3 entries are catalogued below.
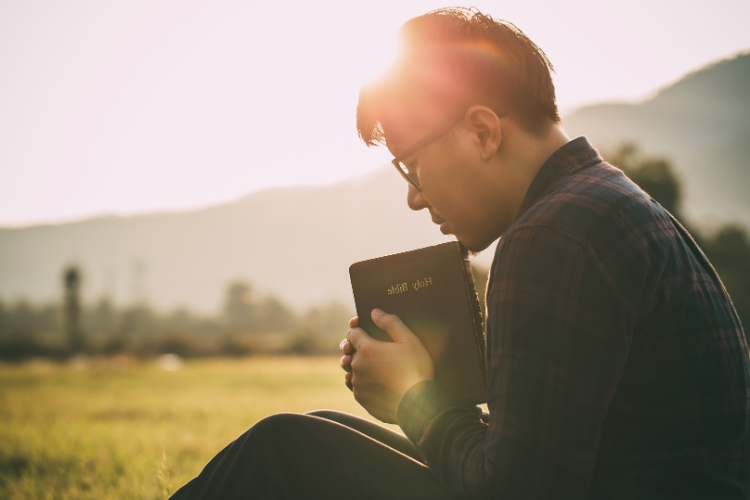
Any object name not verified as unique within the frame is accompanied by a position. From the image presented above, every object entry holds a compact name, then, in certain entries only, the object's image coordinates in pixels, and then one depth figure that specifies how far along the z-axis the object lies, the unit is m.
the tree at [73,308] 56.50
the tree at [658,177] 31.78
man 1.19
